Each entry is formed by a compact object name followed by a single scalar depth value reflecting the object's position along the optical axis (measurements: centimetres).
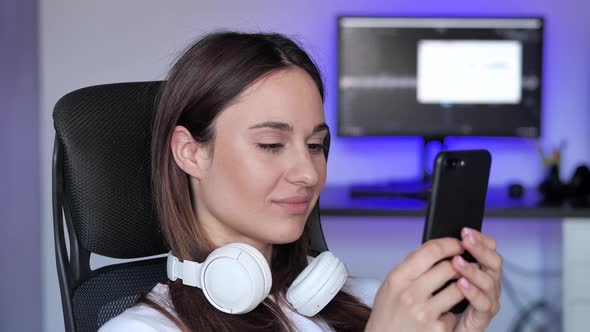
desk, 237
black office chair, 121
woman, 111
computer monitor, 274
